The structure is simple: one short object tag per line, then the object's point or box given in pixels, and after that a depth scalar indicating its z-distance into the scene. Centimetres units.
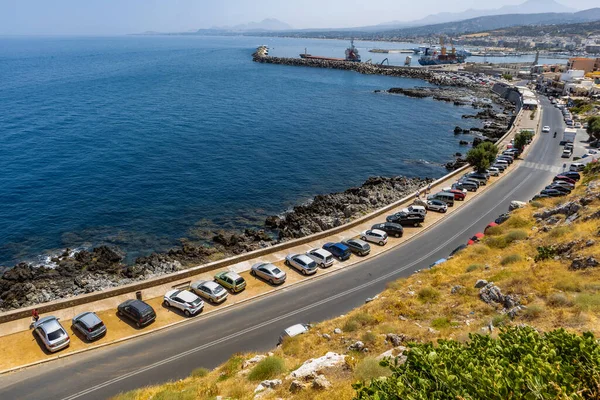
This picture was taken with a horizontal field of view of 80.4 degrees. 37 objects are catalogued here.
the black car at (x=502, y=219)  3458
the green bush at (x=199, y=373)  1792
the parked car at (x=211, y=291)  2534
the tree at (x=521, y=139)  5912
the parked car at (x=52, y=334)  2041
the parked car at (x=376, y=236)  3391
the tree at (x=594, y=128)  6300
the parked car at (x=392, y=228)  3541
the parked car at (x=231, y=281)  2664
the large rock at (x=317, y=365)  1445
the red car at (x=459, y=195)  4369
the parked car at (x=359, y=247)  3222
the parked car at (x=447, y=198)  4247
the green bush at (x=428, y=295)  2144
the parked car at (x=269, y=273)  2773
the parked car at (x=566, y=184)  4021
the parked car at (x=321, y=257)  3023
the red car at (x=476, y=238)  3177
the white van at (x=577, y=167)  4822
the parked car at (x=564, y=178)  4244
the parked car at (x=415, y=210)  3842
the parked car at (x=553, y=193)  3907
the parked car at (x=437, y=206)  4053
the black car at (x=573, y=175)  4425
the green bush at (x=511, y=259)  2377
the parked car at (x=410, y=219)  3744
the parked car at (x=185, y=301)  2403
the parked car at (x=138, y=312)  2275
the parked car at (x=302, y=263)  2909
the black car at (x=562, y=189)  3934
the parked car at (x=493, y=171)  5175
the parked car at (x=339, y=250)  3142
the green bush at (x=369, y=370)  1320
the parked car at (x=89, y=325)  2142
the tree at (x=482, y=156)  5050
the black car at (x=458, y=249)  3095
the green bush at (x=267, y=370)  1539
